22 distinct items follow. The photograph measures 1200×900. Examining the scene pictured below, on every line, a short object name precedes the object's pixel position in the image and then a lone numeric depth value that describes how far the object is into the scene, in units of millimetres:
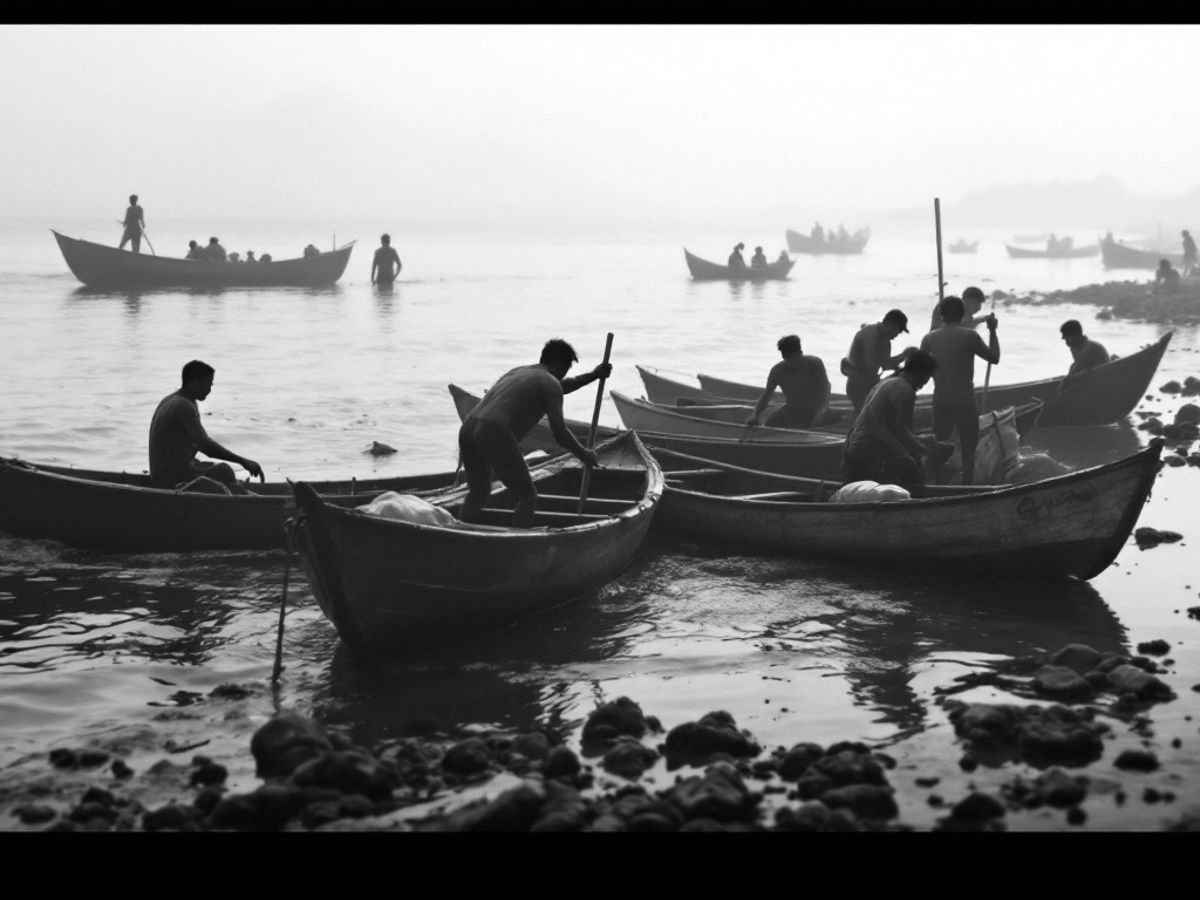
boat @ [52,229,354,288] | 36031
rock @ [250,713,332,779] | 6035
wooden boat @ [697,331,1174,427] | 16109
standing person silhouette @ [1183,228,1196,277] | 39281
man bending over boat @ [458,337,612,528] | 8727
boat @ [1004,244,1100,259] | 82562
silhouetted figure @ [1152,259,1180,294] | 33625
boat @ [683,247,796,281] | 50531
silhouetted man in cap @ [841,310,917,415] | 12570
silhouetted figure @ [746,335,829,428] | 13062
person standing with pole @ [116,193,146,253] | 34562
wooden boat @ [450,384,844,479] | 12414
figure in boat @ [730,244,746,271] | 48941
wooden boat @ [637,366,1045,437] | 13828
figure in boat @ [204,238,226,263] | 36206
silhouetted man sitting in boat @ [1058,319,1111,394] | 15992
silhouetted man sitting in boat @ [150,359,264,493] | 9852
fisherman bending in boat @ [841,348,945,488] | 9930
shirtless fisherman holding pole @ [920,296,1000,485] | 10930
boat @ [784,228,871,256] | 80812
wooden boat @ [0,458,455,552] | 9914
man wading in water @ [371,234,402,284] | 41534
